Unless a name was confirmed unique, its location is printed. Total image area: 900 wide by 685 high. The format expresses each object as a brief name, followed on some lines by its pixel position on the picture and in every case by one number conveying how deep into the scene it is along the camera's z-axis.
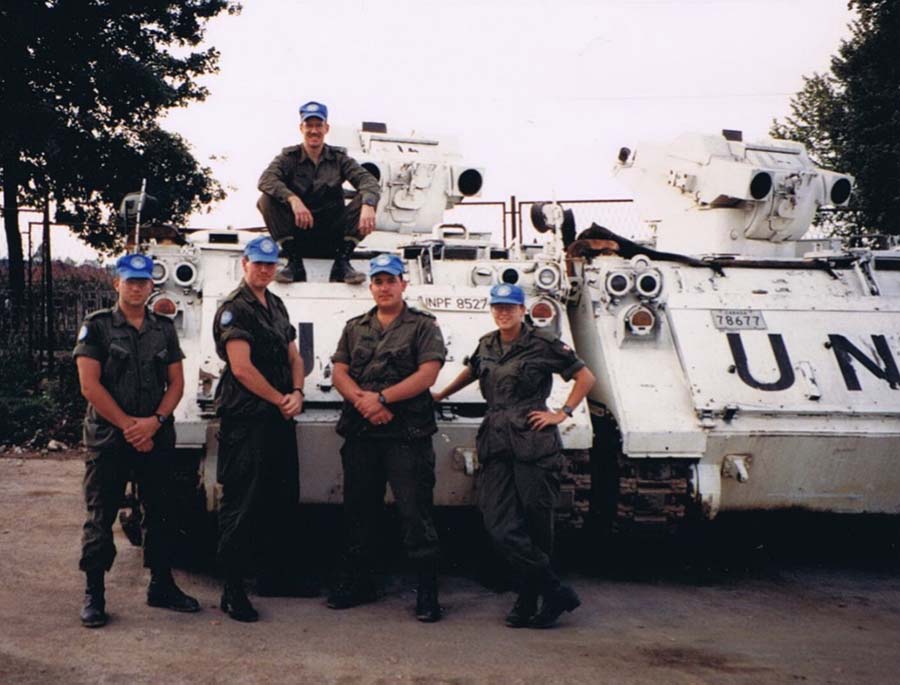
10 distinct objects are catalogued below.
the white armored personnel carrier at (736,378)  6.78
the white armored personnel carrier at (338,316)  6.60
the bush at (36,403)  13.11
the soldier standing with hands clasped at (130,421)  5.78
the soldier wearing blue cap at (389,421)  6.05
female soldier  5.91
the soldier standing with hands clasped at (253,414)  5.95
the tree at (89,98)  14.43
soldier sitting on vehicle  7.25
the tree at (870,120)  18.89
